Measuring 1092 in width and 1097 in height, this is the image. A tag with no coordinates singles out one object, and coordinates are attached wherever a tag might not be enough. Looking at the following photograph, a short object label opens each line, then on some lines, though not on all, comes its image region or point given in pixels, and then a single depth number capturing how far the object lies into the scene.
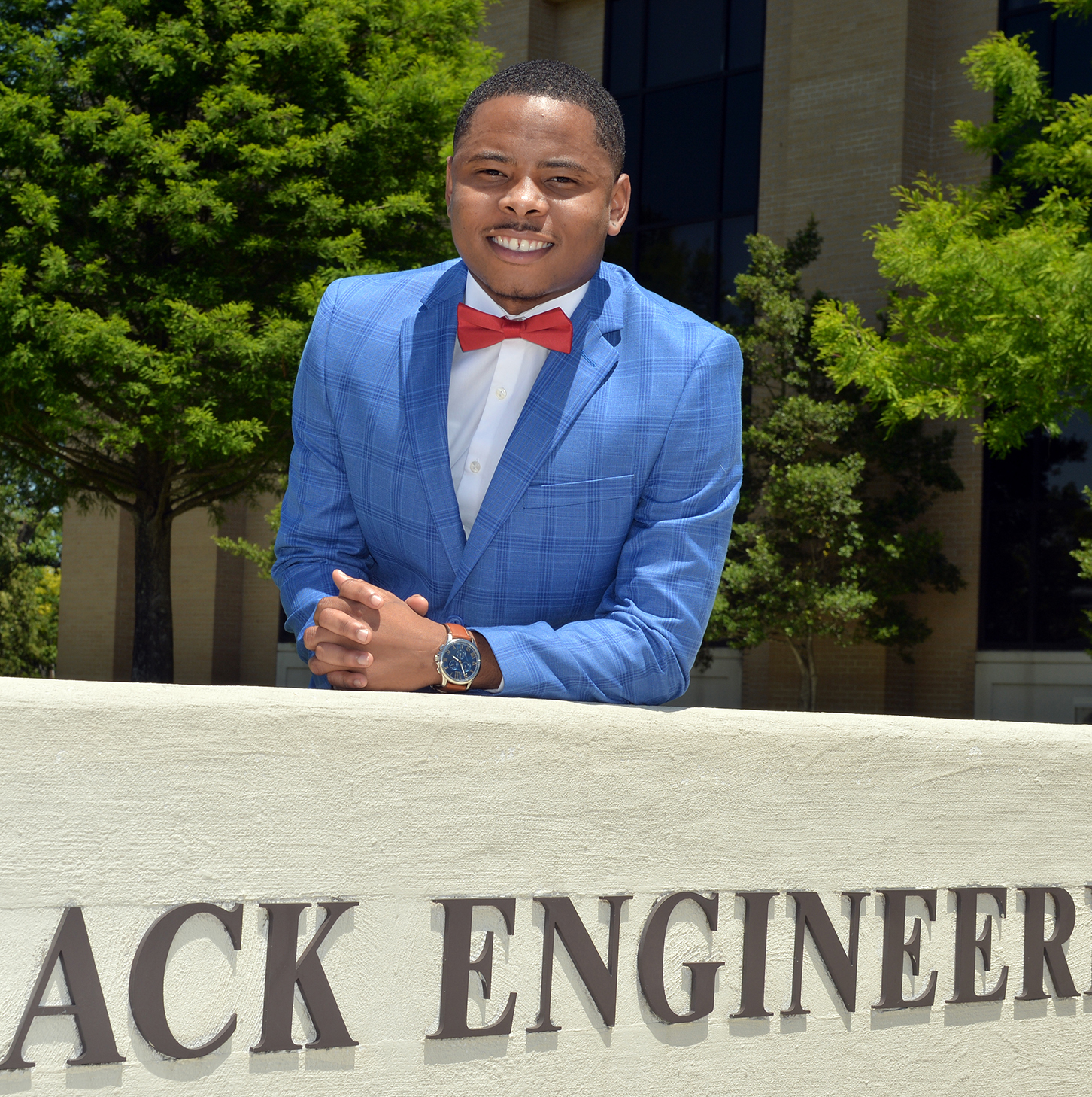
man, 2.69
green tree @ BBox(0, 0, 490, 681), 15.65
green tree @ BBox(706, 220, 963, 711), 19.45
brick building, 20.20
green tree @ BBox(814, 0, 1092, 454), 12.63
